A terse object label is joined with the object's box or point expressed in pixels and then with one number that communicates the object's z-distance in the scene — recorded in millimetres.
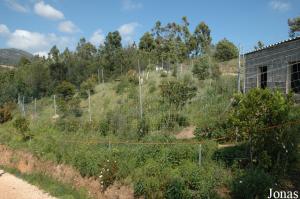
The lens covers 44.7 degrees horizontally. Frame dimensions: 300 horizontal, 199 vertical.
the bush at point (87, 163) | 11234
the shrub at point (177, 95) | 16688
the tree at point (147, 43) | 42781
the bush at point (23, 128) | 18075
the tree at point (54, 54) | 37450
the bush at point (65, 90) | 27225
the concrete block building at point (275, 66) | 15648
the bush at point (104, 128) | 15023
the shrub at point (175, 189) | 8188
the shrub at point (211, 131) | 12234
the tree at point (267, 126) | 7742
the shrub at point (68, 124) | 16931
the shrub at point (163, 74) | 26969
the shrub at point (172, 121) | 14648
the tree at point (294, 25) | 39438
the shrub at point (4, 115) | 24969
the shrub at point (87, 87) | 27169
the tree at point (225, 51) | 39834
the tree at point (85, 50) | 39000
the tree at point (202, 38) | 46406
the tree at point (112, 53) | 33250
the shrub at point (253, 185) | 7250
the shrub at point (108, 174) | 10383
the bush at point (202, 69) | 23891
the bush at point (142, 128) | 13757
